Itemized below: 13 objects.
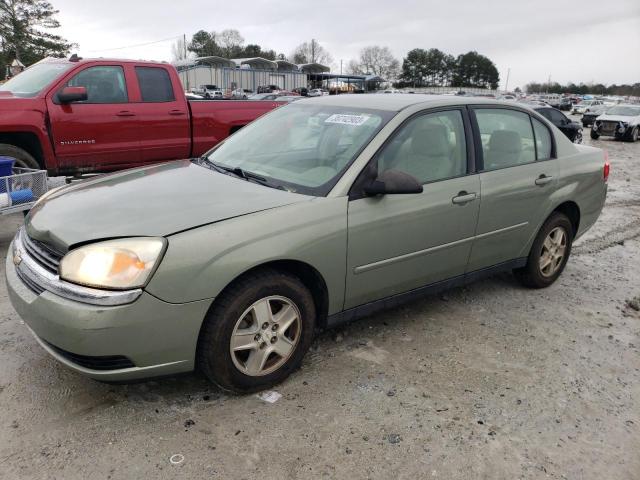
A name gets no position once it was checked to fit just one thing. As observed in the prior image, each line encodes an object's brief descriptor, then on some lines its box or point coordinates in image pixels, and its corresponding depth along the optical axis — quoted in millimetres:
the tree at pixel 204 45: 85875
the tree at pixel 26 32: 44469
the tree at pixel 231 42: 88875
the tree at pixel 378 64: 112938
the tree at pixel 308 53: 105938
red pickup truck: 6055
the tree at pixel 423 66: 110312
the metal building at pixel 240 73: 51281
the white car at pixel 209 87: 45912
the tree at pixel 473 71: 115625
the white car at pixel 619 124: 21438
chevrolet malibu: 2416
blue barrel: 4914
